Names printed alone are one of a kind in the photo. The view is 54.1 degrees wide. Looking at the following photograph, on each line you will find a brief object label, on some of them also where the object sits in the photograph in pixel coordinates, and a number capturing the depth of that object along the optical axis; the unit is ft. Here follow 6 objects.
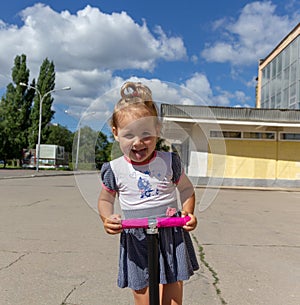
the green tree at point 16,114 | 144.78
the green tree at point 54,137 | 149.21
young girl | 5.46
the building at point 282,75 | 80.24
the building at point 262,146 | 53.99
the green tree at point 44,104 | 126.39
